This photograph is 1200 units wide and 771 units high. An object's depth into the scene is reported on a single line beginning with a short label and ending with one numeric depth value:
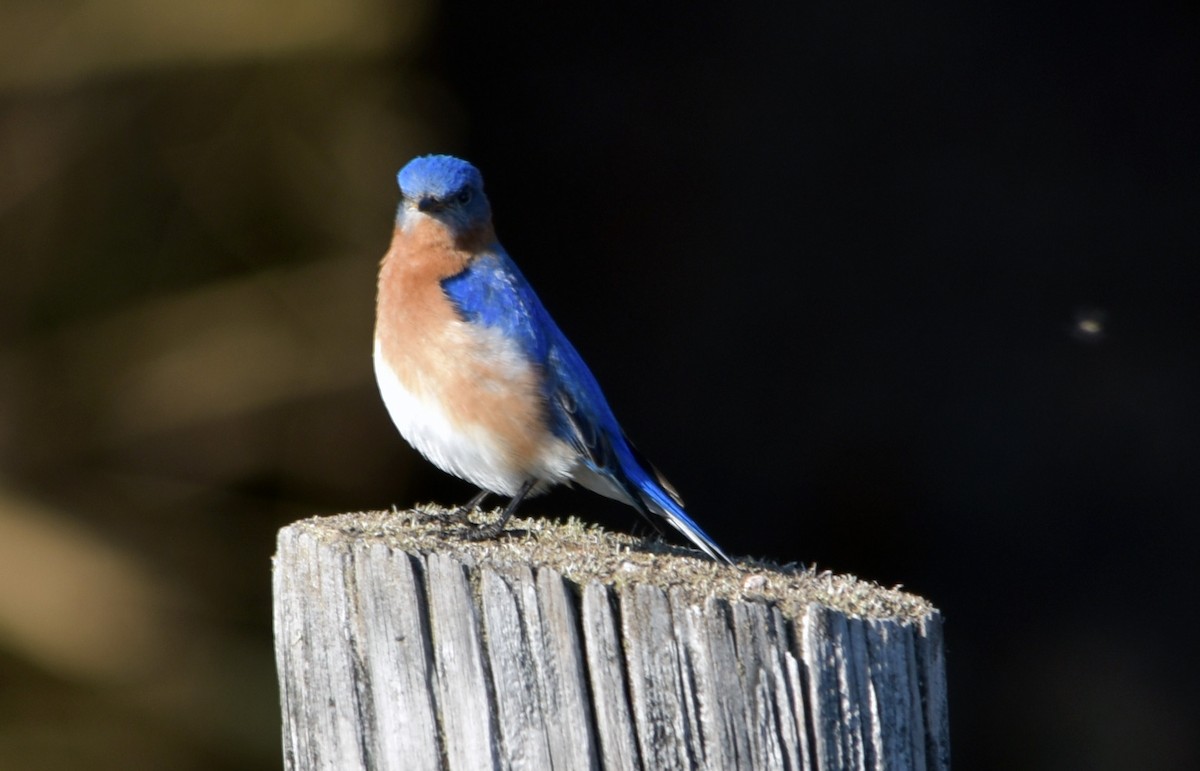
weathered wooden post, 4.86
